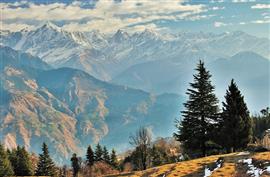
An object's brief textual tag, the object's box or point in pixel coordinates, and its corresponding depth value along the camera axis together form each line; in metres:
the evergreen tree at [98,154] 152.76
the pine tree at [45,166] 134.50
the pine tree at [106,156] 152.38
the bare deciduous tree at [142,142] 97.79
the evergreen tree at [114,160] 152.48
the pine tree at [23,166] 127.06
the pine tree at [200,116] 72.44
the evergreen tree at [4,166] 109.62
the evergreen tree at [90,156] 149.50
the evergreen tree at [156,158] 129.50
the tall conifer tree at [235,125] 70.94
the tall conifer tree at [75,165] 162.00
